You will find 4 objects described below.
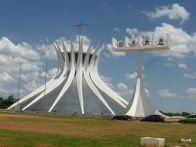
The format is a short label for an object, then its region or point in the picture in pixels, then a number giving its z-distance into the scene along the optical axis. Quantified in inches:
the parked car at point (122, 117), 1423.0
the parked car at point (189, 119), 1257.0
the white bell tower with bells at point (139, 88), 1599.4
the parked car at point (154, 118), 1355.8
